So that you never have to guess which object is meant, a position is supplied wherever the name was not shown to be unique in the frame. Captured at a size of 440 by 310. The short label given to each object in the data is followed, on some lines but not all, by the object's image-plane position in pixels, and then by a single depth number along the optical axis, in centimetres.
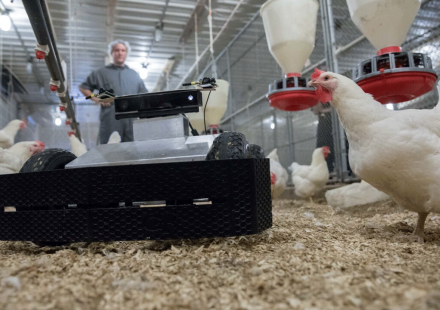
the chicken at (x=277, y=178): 336
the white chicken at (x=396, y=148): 124
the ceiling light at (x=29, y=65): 626
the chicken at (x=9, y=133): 331
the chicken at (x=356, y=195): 257
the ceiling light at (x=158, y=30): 546
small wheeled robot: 107
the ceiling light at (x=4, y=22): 376
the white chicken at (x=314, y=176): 335
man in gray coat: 291
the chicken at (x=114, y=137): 272
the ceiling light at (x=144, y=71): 577
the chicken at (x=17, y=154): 260
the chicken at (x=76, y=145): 307
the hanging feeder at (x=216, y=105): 324
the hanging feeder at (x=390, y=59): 168
